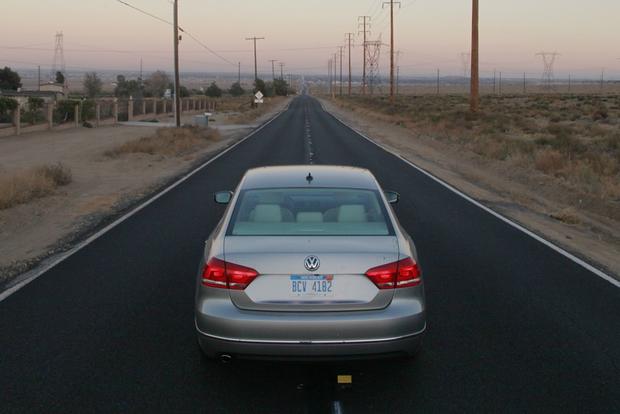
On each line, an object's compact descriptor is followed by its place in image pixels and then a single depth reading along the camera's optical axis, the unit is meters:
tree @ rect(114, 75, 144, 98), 113.65
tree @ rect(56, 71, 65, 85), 135.57
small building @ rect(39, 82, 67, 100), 101.34
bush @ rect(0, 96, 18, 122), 37.88
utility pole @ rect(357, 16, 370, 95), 110.60
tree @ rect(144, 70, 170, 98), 128.85
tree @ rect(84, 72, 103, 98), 110.23
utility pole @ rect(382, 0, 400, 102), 66.69
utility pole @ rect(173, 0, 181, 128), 41.09
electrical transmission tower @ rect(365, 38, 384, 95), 110.20
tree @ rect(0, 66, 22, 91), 93.06
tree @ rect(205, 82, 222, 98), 150.48
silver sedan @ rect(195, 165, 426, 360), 5.00
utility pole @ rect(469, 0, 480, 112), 38.84
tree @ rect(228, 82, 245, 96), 178.46
